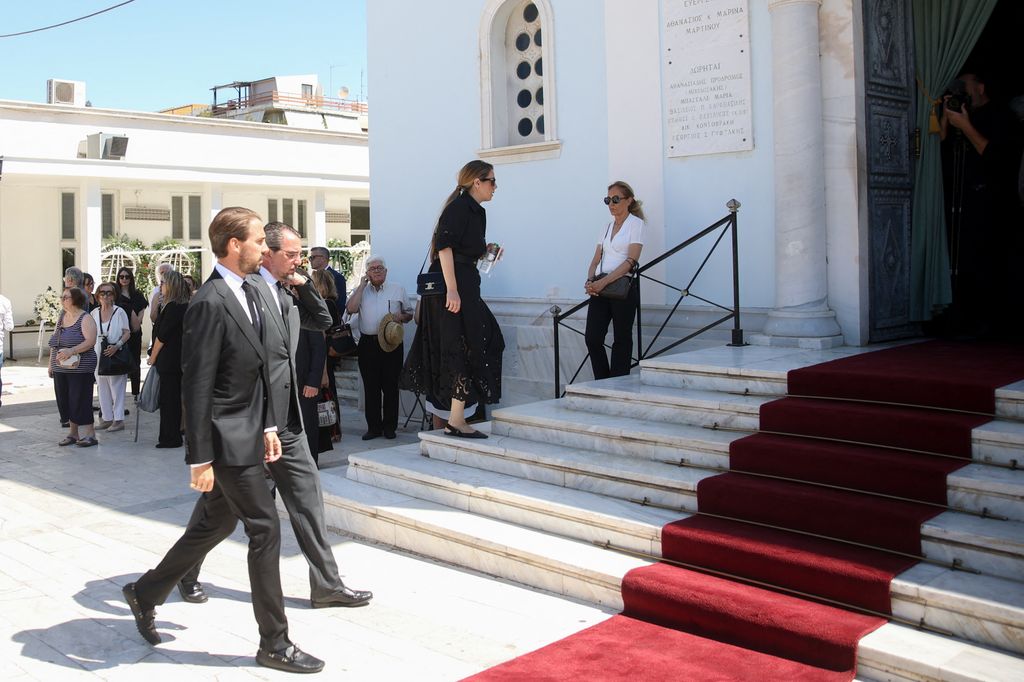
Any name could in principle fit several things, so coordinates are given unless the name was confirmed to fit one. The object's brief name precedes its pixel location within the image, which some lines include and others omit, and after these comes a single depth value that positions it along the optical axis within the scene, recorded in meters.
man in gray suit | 4.75
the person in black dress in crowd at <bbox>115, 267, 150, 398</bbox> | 12.87
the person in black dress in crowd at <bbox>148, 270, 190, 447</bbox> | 9.69
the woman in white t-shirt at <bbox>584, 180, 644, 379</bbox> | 8.26
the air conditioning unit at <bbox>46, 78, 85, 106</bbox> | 24.81
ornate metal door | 7.94
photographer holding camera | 8.02
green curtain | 8.16
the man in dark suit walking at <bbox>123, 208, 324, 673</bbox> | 4.41
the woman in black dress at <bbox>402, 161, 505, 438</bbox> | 6.93
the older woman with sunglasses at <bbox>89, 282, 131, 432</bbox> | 10.91
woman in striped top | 10.23
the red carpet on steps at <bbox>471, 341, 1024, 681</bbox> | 4.38
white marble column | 7.81
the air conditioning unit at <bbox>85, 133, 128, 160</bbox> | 20.19
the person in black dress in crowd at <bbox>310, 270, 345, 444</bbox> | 9.90
